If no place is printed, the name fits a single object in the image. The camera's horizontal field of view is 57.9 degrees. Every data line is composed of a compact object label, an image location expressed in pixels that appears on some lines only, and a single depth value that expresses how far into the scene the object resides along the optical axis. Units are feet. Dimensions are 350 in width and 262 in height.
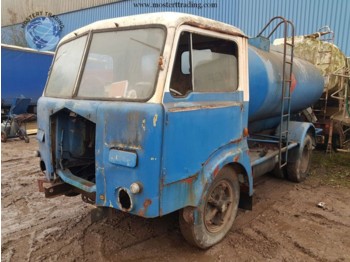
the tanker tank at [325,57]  22.54
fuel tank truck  8.27
